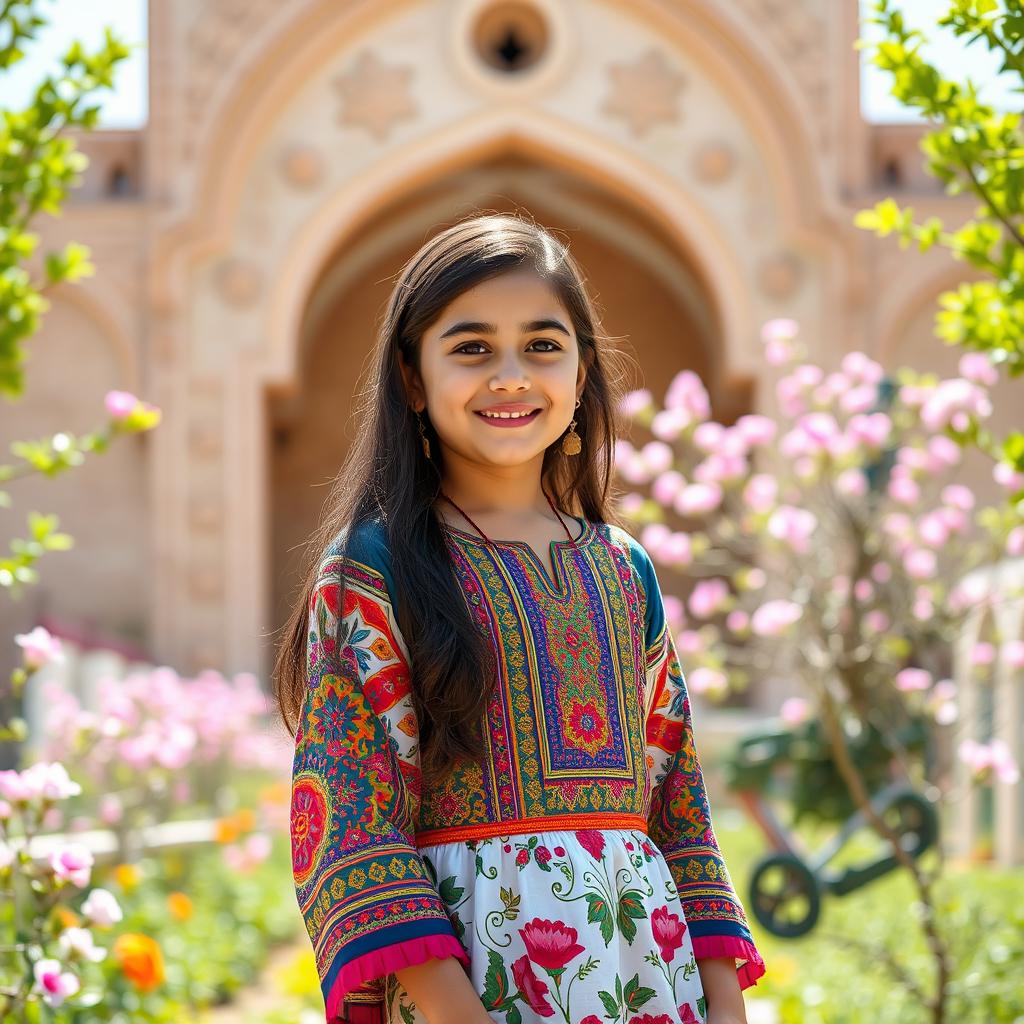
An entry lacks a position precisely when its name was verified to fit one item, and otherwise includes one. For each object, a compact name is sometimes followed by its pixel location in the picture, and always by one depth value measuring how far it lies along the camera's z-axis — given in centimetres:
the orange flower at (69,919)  277
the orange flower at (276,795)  775
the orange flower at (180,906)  514
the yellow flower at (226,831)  638
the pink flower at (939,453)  527
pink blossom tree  448
